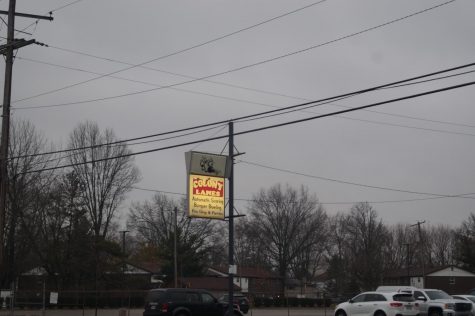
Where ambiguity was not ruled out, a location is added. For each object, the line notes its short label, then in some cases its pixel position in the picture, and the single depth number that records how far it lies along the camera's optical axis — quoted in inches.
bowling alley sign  1015.6
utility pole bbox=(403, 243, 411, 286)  3317.7
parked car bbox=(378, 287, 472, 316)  1233.4
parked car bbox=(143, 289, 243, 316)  1093.1
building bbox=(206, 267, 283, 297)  3612.2
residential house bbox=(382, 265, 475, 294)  3186.5
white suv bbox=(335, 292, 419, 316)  1095.0
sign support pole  983.0
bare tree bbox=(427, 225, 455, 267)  4574.3
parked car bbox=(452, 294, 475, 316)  1349.4
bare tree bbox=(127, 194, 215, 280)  3102.9
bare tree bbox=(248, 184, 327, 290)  3762.3
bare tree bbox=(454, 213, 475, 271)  3079.7
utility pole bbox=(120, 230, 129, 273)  2488.2
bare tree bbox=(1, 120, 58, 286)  1785.2
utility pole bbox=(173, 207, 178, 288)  2269.9
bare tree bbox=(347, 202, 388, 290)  3720.0
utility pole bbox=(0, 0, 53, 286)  993.5
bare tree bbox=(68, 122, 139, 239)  2507.4
